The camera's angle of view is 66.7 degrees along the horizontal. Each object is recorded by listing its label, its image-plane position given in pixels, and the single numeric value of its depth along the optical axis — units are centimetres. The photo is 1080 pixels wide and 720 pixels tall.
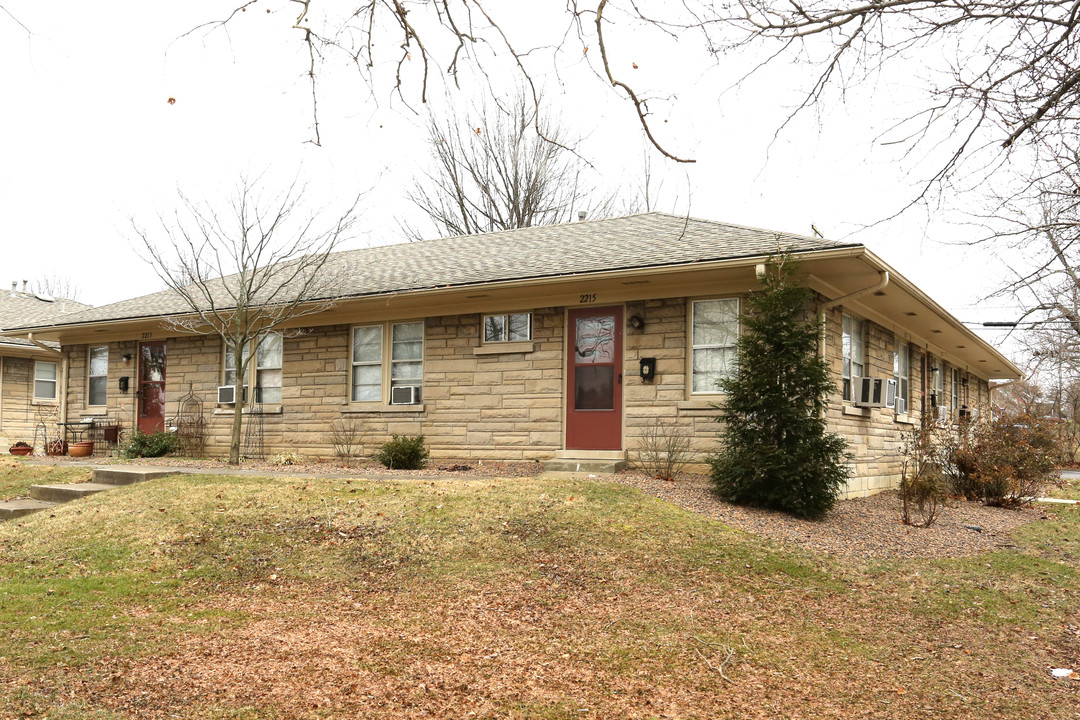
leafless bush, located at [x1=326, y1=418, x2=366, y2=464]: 1391
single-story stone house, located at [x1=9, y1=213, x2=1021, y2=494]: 1144
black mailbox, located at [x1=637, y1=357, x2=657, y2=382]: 1166
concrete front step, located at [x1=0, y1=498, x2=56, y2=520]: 916
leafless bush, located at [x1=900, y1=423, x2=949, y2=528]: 986
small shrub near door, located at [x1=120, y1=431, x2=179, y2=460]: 1538
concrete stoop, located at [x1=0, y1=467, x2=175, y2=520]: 935
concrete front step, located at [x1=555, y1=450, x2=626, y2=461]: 1180
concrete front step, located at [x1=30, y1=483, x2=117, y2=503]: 991
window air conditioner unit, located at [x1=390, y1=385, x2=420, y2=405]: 1364
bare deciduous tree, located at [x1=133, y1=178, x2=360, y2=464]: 1358
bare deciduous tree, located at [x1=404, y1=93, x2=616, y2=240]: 2586
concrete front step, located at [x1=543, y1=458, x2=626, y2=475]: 1123
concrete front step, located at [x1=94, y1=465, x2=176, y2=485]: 1065
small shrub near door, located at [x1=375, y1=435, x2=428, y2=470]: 1238
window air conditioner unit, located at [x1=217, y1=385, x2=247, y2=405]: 1520
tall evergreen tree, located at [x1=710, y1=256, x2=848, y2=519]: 903
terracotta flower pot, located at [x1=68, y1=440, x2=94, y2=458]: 1649
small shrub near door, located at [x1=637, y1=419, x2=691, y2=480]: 1122
